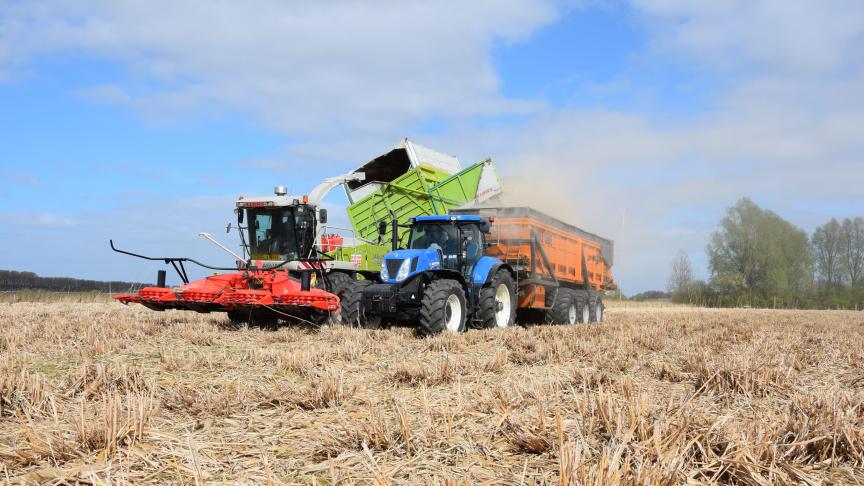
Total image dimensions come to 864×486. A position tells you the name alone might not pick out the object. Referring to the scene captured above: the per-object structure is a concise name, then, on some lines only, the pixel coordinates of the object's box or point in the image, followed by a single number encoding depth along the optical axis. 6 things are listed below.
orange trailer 12.97
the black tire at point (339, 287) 10.66
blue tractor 9.79
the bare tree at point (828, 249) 52.75
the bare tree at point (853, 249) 52.00
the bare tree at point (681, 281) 51.41
